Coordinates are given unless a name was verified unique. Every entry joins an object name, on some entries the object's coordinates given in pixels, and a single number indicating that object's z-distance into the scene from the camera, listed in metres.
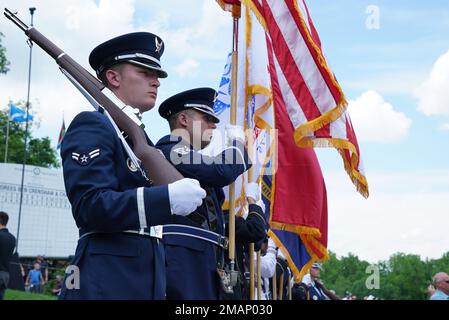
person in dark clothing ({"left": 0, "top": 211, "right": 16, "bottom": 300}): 10.41
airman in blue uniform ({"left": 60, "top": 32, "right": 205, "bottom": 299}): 3.17
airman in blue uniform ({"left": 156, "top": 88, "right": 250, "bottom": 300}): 4.58
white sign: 32.31
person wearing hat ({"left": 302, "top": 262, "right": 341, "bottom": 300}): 13.56
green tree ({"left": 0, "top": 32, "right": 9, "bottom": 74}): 36.91
